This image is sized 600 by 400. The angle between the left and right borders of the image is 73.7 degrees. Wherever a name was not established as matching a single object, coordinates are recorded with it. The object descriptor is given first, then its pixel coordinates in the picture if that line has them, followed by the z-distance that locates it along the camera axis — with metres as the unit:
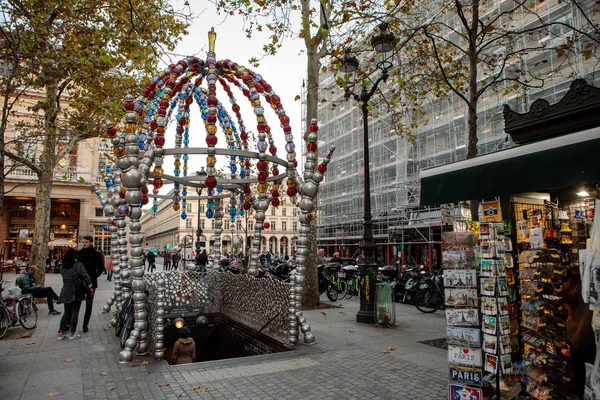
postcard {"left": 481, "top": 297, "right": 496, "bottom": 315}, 4.24
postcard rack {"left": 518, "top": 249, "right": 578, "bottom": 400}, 4.21
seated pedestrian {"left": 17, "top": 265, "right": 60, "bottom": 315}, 11.22
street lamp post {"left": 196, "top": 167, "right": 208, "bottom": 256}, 10.65
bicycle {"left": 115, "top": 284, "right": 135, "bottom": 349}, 7.59
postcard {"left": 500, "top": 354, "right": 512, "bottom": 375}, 4.25
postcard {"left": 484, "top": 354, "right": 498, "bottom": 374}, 4.18
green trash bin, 9.56
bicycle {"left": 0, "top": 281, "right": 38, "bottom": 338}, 8.41
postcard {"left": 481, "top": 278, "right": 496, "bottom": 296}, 4.27
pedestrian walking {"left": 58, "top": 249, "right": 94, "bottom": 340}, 8.11
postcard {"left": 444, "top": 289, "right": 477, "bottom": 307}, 4.21
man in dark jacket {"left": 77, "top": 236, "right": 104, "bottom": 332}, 9.81
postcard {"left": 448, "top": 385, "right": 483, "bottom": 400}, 4.00
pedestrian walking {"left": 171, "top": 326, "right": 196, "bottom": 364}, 6.95
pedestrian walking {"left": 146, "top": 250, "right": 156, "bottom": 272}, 31.56
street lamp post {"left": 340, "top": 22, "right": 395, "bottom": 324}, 9.95
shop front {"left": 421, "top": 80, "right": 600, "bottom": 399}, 4.10
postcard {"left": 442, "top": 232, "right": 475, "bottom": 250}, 4.34
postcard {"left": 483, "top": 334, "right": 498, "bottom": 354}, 4.21
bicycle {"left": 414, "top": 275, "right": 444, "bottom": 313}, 11.77
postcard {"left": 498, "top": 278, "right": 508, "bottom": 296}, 4.32
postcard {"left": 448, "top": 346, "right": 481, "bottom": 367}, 4.09
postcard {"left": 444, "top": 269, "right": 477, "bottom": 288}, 4.23
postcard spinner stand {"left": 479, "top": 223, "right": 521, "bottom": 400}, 4.23
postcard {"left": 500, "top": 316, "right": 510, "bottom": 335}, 4.25
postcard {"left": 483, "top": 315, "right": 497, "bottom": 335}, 4.23
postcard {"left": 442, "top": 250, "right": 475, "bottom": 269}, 4.30
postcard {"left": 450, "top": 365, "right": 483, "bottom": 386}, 4.07
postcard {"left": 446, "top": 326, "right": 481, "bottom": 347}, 4.13
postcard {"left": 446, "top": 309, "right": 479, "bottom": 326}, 4.18
